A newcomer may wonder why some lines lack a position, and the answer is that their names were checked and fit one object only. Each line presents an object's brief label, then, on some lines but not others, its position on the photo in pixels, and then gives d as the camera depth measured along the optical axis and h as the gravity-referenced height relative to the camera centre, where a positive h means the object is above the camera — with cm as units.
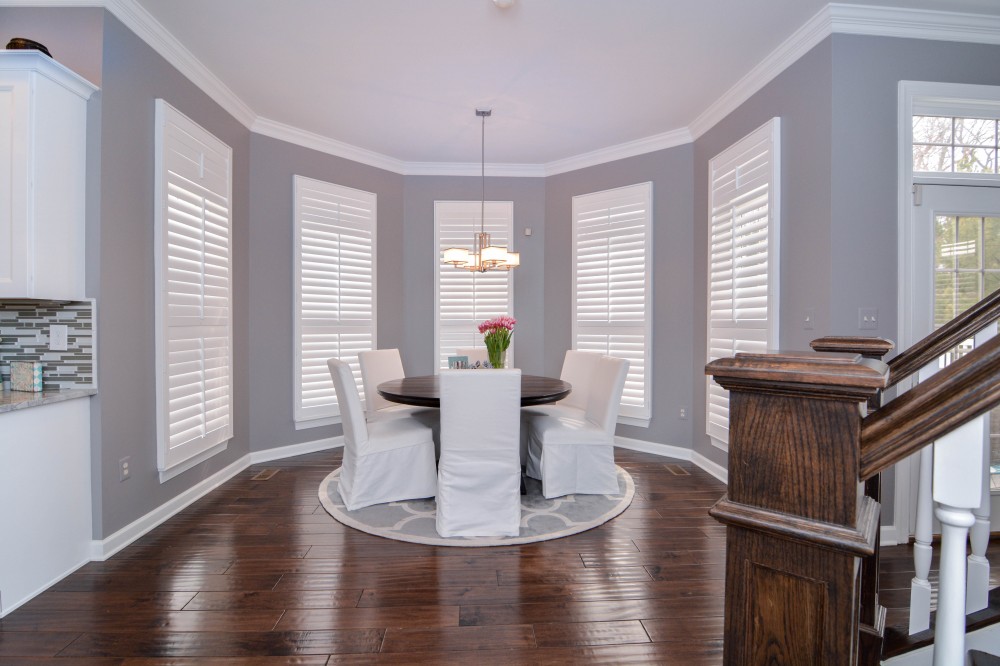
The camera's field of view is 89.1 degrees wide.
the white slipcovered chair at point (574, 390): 383 -54
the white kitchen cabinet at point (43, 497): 210 -80
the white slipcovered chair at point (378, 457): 312 -86
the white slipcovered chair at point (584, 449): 333 -84
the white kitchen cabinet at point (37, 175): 224 +66
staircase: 58 -20
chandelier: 386 +50
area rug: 278 -117
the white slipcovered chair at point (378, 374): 401 -44
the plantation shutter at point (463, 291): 520 +32
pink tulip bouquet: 358 -10
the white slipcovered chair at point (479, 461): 272 -77
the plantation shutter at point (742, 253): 326 +50
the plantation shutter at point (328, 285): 444 +33
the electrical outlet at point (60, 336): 253 -9
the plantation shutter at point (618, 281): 461 +39
